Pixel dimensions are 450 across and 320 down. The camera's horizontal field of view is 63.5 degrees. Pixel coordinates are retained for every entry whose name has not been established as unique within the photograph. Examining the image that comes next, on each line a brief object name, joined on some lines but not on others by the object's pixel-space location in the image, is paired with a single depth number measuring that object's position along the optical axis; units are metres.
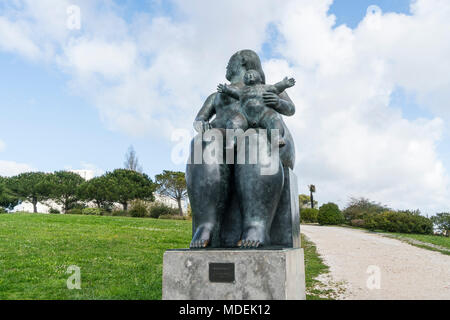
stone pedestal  2.29
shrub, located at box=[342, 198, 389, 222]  30.72
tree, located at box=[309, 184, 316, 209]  43.38
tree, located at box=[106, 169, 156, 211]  35.94
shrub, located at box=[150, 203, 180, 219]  28.07
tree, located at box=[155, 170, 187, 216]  36.22
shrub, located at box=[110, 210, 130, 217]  29.47
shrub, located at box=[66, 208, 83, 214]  29.98
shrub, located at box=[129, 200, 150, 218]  27.31
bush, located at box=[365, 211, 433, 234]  21.77
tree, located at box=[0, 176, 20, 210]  37.81
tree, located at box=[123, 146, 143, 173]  44.62
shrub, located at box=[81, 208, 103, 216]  28.88
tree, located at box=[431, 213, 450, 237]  22.33
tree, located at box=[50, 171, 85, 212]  37.66
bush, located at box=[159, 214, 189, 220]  26.35
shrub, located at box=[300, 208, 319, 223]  32.19
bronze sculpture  2.72
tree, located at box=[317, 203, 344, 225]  28.62
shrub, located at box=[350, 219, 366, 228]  26.94
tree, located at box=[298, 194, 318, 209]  52.74
